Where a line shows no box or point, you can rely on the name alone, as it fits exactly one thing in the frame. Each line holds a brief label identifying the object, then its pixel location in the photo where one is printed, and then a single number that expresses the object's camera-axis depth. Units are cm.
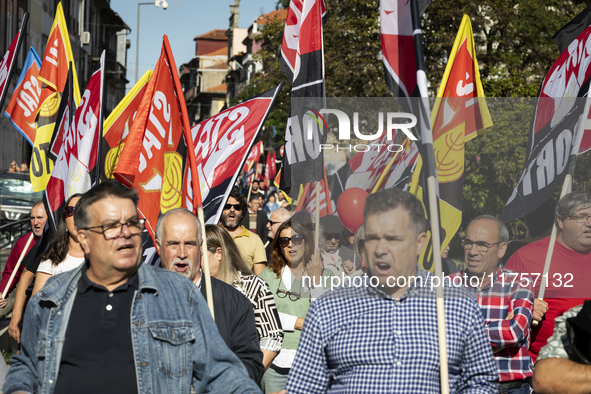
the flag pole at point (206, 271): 395
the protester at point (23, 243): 723
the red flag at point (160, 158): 507
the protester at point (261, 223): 1052
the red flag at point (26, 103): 848
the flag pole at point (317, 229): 450
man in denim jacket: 291
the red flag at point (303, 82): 582
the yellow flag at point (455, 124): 424
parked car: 1521
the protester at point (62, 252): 542
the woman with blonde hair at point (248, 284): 461
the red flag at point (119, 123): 764
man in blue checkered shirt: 298
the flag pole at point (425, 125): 337
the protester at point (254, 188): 1909
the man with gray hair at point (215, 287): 396
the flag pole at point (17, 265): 715
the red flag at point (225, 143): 617
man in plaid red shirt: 418
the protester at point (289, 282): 421
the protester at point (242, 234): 732
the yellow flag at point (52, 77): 815
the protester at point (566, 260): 434
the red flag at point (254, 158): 2186
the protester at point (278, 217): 763
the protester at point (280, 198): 1726
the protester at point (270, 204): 1628
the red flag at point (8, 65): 764
